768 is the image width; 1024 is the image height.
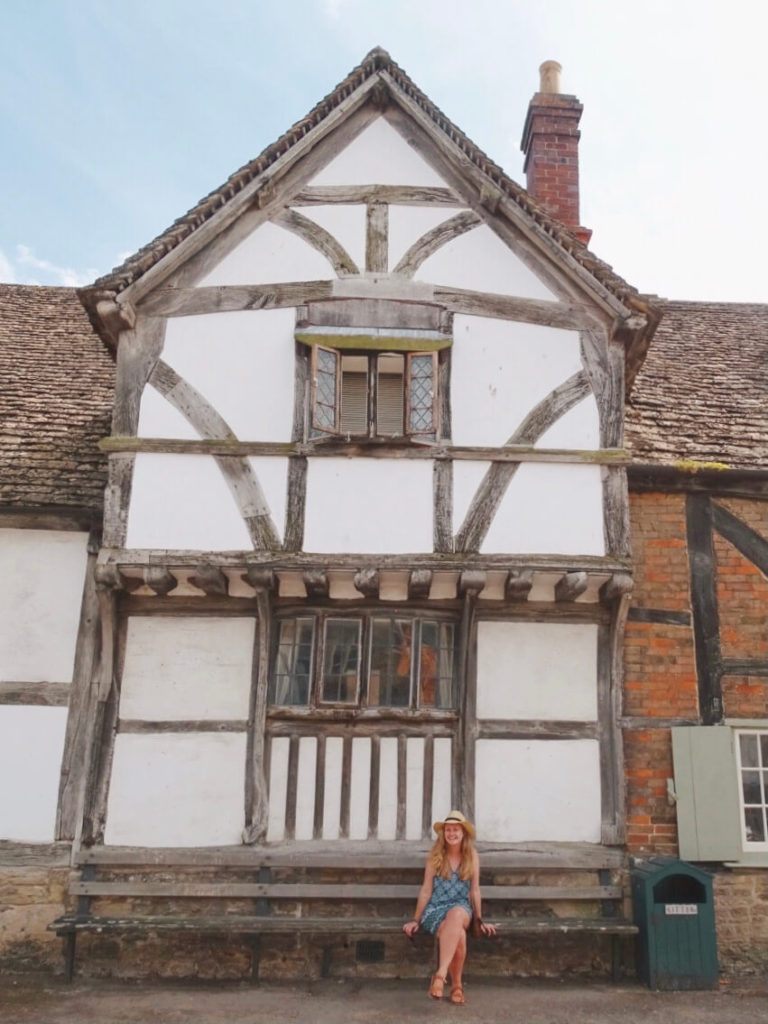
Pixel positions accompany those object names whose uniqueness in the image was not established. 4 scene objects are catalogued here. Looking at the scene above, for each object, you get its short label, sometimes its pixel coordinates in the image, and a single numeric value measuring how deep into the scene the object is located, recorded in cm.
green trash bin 721
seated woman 660
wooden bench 742
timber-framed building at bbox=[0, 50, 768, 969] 771
